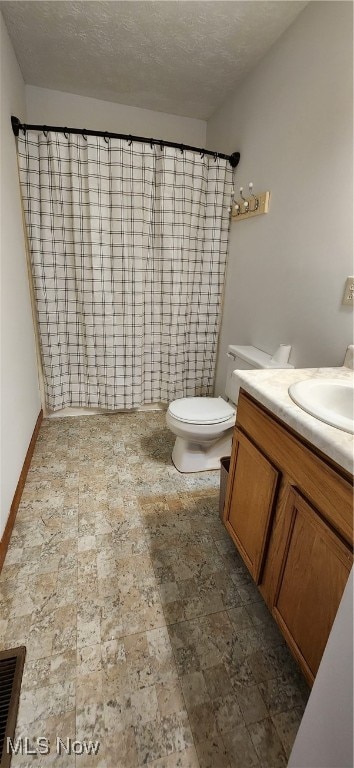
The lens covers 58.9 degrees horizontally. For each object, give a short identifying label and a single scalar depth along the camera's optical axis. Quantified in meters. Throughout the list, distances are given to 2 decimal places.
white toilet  1.71
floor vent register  0.81
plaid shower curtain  1.93
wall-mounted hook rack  1.78
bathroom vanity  0.72
